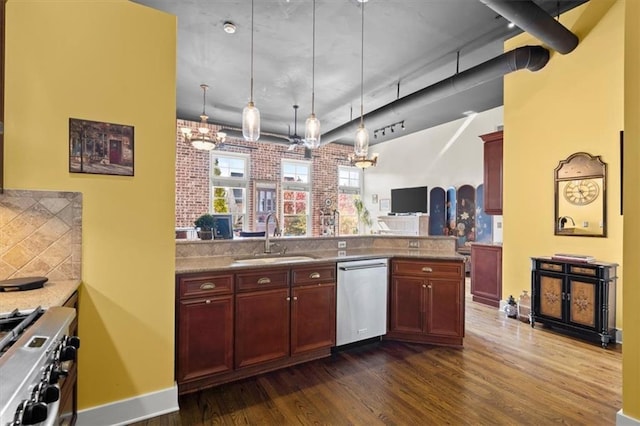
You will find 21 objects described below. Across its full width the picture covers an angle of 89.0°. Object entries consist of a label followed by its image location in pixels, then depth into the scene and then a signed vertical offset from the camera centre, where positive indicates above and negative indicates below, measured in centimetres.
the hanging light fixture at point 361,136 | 342 +83
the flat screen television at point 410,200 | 806 +38
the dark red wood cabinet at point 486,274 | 467 -87
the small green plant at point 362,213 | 978 +3
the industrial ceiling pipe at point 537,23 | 279 +184
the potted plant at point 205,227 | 308 -14
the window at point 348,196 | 976 +55
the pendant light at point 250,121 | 268 +77
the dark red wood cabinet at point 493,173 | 468 +62
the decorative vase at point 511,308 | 418 -119
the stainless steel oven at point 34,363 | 79 -43
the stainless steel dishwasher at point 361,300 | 301 -82
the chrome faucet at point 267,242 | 312 -28
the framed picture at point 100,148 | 192 +39
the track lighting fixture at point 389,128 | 749 +208
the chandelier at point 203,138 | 553 +129
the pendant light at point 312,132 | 305 +77
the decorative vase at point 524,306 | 407 -115
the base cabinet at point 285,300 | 235 -73
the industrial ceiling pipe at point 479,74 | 368 +173
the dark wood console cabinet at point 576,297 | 328 -87
